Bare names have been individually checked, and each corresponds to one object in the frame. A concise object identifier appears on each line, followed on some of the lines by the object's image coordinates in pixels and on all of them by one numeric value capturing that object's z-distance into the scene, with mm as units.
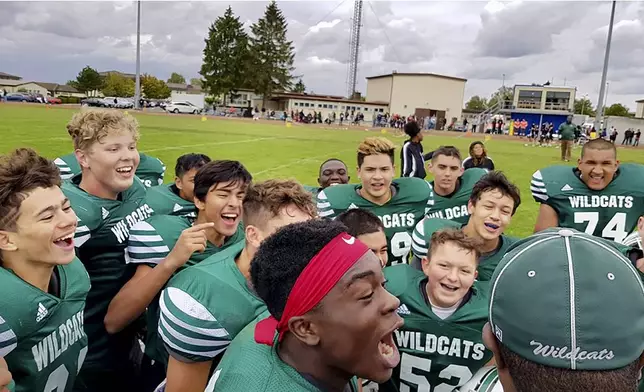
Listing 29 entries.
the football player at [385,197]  4191
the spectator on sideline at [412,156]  8727
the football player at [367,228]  2926
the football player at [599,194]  4496
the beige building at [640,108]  63312
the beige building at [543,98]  62969
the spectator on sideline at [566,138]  18953
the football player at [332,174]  5223
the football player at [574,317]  1034
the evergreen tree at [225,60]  60906
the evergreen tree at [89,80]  81438
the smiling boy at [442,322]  2615
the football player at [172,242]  2545
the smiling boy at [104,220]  2861
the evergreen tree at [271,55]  60812
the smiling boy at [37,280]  2037
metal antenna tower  72000
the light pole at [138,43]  36094
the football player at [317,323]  1369
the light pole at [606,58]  24369
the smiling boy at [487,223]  3434
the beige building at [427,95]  57344
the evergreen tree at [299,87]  67912
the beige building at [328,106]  57562
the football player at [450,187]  4980
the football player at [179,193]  3867
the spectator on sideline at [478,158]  7637
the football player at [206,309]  2021
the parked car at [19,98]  50594
